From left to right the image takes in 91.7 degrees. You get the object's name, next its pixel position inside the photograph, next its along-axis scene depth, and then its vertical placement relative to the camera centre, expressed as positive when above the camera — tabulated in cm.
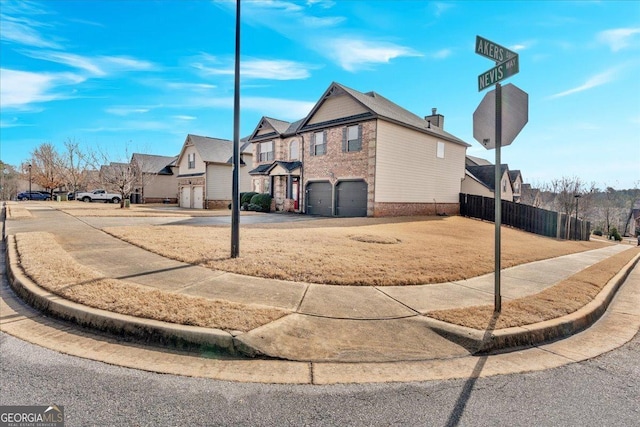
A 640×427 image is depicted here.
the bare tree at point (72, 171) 4430 +372
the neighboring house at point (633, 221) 5118 -226
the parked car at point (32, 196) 5059 -8
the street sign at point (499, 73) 441 +195
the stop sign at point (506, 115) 452 +135
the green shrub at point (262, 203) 2584 -22
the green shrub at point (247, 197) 2765 +26
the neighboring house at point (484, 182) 3041 +246
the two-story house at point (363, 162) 1944 +289
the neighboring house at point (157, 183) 4188 +203
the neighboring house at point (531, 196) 4919 +158
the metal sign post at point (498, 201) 452 +6
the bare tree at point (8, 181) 5869 +273
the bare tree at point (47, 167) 4588 +438
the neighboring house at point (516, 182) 4204 +333
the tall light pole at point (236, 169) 717 +72
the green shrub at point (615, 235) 3803 -345
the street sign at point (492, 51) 454 +227
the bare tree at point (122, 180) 2645 +148
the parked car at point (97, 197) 4438 +1
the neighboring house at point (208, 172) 3238 +293
